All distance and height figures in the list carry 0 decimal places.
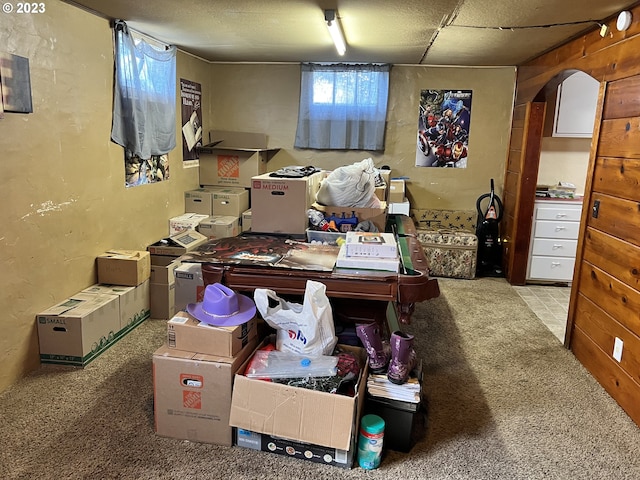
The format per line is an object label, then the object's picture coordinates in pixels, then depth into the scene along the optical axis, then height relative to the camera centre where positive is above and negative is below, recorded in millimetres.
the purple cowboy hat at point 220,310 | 2346 -793
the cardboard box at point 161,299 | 3881 -1227
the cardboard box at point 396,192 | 5285 -436
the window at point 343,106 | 5332 +462
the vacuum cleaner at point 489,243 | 5371 -949
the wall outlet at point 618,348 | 2830 -1082
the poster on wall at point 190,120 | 4934 +236
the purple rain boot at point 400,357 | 2289 -959
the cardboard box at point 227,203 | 4969 -588
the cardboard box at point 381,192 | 4184 -354
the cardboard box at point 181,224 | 4621 -760
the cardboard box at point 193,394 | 2268 -1158
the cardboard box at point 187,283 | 3652 -1035
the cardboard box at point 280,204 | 3133 -369
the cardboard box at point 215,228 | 4648 -792
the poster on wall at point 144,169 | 3854 -234
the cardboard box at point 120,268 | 3486 -902
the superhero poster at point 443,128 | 5402 +271
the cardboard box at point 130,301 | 3415 -1158
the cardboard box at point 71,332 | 2959 -1169
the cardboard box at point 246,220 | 4996 -751
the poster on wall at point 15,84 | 2551 +273
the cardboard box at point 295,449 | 2189 -1352
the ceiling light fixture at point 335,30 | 3216 +847
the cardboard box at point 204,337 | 2279 -898
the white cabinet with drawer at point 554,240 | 4891 -817
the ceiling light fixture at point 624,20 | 2955 +836
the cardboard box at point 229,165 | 5242 -219
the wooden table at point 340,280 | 2352 -639
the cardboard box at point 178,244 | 4008 -852
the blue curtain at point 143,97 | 3594 +348
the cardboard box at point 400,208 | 5133 -588
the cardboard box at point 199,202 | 4984 -586
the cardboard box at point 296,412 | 2098 -1145
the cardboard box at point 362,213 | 3441 -439
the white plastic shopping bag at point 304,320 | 2270 -806
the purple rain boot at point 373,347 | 2368 -949
